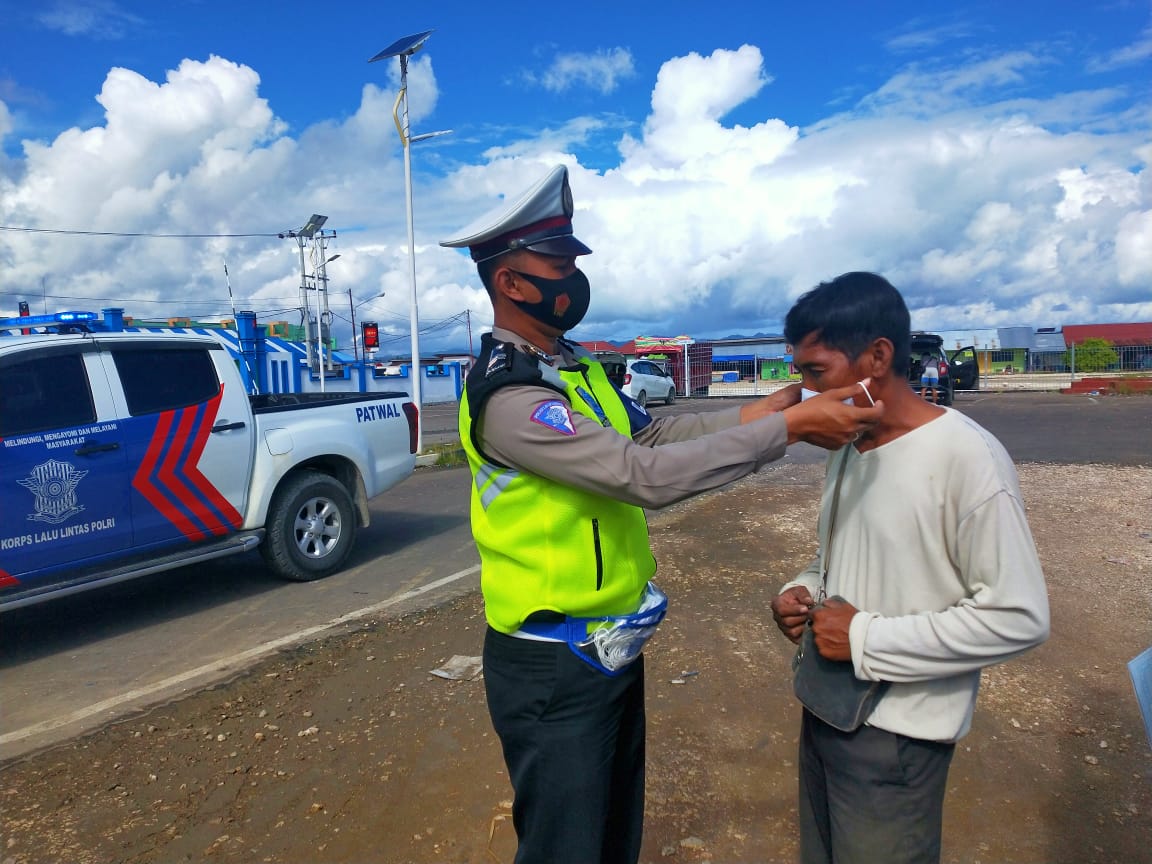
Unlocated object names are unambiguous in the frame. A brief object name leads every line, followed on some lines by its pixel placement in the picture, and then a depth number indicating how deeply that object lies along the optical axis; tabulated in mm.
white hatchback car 25500
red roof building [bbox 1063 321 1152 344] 60656
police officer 1792
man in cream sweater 1563
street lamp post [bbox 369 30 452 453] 13523
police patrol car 4938
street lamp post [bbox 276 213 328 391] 29514
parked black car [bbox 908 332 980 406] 18297
